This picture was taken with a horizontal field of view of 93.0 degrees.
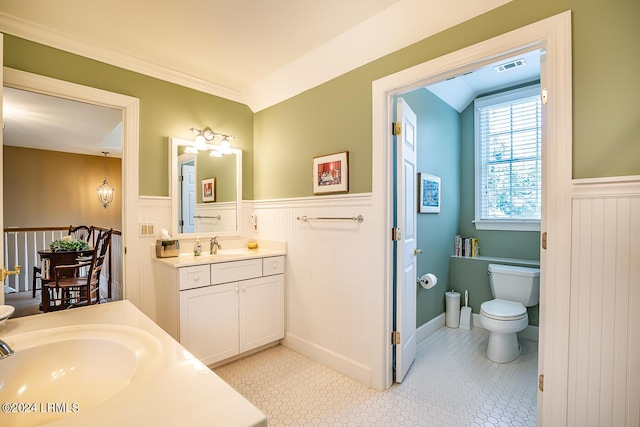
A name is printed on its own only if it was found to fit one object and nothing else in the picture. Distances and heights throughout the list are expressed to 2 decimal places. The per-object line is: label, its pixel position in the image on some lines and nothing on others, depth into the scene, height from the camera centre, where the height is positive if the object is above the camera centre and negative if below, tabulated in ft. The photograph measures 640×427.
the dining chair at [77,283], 11.49 -2.77
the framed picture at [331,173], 7.66 +0.99
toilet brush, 10.61 -3.79
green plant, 12.46 -1.45
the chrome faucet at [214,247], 9.14 -1.10
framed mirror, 8.75 +0.58
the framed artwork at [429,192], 9.69 +0.61
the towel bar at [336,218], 7.38 -0.20
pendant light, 20.97 +1.23
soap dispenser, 8.69 -1.09
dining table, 11.94 -2.12
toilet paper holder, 9.26 -2.15
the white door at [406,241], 7.22 -0.77
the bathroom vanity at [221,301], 7.37 -2.38
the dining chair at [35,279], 13.82 -3.30
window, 10.19 +1.80
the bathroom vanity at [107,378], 2.37 -1.59
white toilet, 8.16 -2.76
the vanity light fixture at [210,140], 9.04 +2.14
